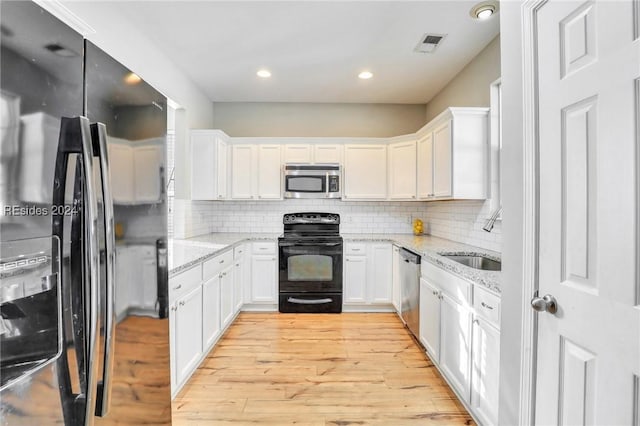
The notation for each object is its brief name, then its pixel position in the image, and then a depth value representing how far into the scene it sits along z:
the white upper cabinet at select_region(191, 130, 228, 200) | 3.64
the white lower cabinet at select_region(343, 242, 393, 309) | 3.73
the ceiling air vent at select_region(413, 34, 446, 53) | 2.60
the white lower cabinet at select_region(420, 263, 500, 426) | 1.60
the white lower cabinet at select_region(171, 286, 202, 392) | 1.93
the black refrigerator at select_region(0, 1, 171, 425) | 0.67
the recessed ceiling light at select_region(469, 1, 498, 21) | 2.17
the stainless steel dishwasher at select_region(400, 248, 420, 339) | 2.79
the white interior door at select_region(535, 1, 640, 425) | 0.81
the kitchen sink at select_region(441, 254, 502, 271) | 2.42
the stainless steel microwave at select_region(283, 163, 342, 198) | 3.95
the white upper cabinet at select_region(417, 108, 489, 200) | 2.79
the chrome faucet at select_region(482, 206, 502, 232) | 2.04
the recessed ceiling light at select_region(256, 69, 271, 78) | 3.33
